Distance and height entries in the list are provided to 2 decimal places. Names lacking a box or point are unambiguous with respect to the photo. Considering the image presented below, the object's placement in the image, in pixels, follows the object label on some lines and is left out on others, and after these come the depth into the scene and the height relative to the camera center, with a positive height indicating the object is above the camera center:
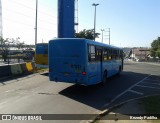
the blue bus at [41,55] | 12.19 +0.20
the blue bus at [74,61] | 6.95 -0.20
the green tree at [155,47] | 56.81 +4.97
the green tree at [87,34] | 31.12 +5.67
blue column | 17.18 +5.14
